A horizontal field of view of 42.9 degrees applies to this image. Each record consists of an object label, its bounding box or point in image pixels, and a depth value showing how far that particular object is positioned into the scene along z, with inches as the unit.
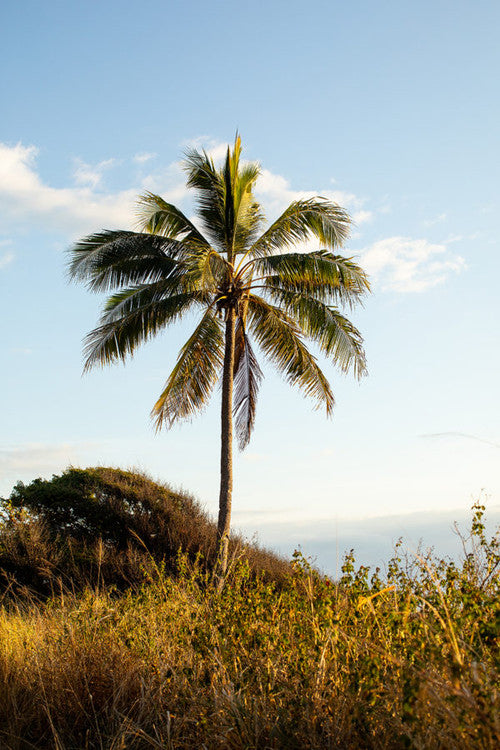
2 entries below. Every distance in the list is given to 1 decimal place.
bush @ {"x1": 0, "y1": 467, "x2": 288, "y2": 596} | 554.6
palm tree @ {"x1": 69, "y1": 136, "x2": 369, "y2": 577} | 592.1
